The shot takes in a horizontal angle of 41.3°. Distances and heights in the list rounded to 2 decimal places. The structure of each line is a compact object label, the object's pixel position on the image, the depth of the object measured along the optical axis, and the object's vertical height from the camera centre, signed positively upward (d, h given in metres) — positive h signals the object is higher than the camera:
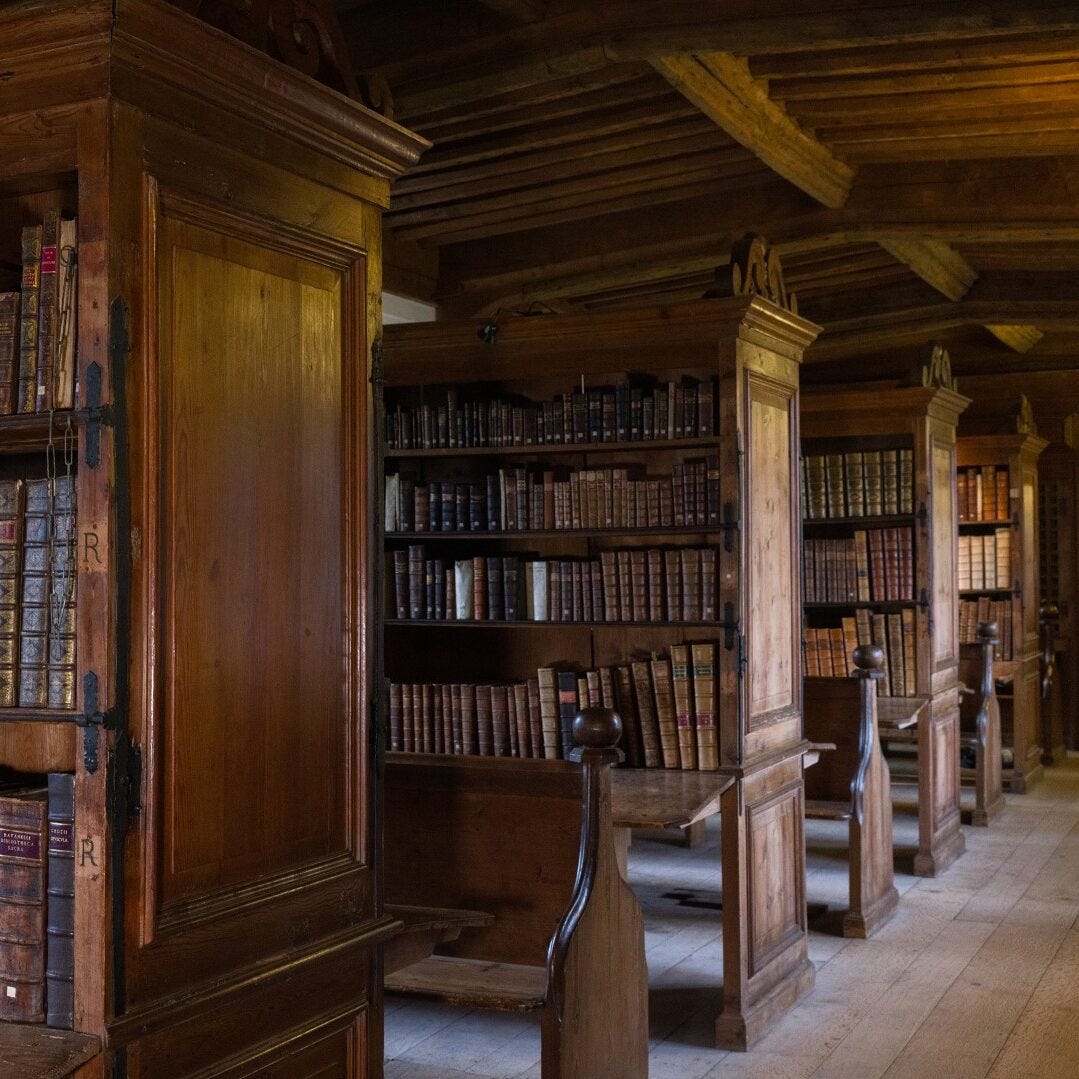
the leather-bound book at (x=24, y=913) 2.23 -0.45
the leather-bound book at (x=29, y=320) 2.34 +0.50
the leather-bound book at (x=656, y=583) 4.77 +0.12
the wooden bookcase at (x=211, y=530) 2.16 +0.15
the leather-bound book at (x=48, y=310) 2.30 +0.51
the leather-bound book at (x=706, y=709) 4.59 -0.29
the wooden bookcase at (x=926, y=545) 6.99 +0.35
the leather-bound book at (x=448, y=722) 4.91 -0.35
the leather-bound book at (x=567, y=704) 4.78 -0.29
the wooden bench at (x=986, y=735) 8.16 -0.70
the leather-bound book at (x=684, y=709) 4.62 -0.30
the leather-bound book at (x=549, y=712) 4.78 -0.31
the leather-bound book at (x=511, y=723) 4.84 -0.35
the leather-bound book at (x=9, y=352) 2.35 +0.45
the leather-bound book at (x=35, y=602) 2.31 +0.03
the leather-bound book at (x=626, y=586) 4.82 +0.11
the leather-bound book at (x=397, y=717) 4.98 -0.34
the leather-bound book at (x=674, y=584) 4.74 +0.11
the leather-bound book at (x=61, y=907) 2.21 -0.44
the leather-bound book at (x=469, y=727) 4.88 -0.37
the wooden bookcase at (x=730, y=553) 4.55 +0.21
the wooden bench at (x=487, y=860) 4.10 -0.80
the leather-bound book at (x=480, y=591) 5.01 +0.10
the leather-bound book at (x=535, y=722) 4.80 -0.35
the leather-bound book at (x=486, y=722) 4.87 -0.35
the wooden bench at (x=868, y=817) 5.69 -0.82
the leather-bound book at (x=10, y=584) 2.34 +0.07
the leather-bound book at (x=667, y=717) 4.66 -0.32
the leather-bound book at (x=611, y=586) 4.84 +0.11
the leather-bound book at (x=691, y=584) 4.70 +0.11
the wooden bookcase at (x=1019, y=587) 9.13 +0.18
